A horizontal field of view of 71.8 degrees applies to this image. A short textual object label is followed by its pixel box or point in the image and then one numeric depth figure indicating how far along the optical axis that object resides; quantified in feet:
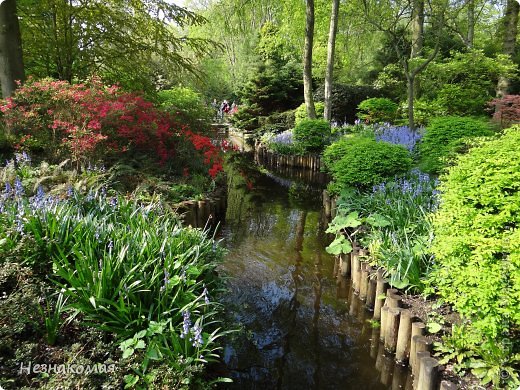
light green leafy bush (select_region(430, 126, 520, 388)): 7.72
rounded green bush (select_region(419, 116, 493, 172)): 21.22
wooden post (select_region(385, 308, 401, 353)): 10.94
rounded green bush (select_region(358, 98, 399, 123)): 45.98
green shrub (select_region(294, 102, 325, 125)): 48.32
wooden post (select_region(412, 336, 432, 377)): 9.45
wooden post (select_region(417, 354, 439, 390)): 8.57
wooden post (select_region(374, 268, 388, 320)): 12.48
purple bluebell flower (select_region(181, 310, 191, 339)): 7.53
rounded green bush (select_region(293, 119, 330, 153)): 36.73
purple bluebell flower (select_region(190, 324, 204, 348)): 7.45
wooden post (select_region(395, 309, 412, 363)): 10.37
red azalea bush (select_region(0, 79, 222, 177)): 18.48
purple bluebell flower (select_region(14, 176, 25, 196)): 12.12
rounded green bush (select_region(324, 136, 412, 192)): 19.20
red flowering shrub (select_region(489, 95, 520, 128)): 33.75
